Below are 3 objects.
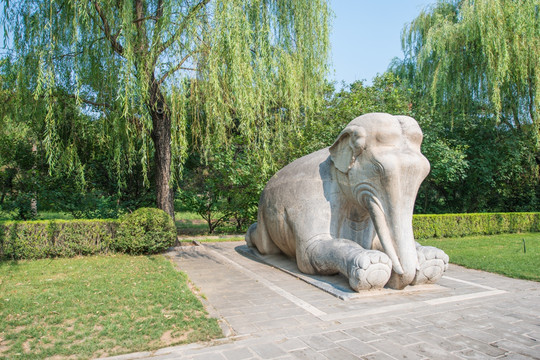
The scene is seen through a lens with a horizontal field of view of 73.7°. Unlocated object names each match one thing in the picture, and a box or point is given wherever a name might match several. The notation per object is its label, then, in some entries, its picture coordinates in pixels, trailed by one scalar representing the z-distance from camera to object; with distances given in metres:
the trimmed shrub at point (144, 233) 8.23
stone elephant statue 4.69
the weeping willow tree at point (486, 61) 12.88
